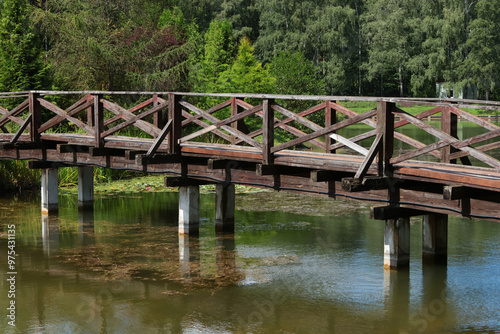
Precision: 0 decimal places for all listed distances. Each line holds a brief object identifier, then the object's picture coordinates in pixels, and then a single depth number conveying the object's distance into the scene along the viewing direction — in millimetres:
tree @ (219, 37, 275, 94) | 33875
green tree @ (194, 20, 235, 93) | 33562
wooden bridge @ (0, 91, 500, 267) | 9984
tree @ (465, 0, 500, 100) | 56531
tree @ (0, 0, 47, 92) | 26797
